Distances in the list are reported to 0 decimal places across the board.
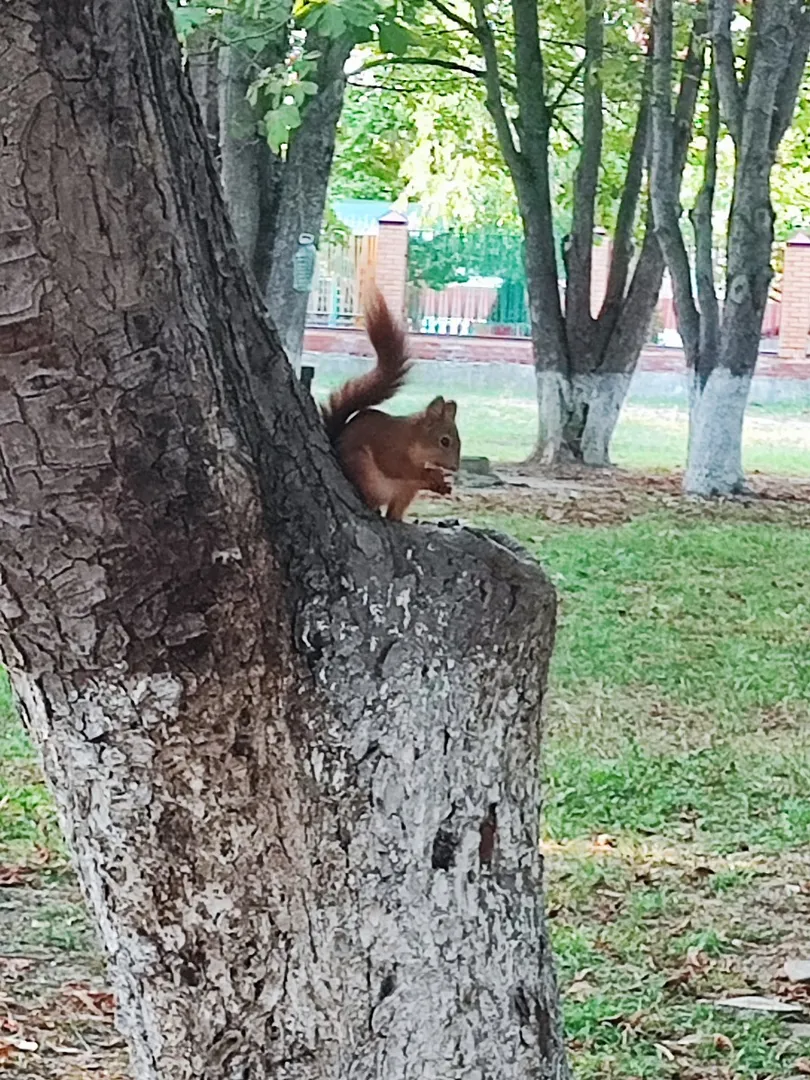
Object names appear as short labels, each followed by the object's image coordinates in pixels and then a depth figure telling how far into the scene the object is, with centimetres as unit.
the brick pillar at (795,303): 2494
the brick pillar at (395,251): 2466
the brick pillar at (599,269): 2389
